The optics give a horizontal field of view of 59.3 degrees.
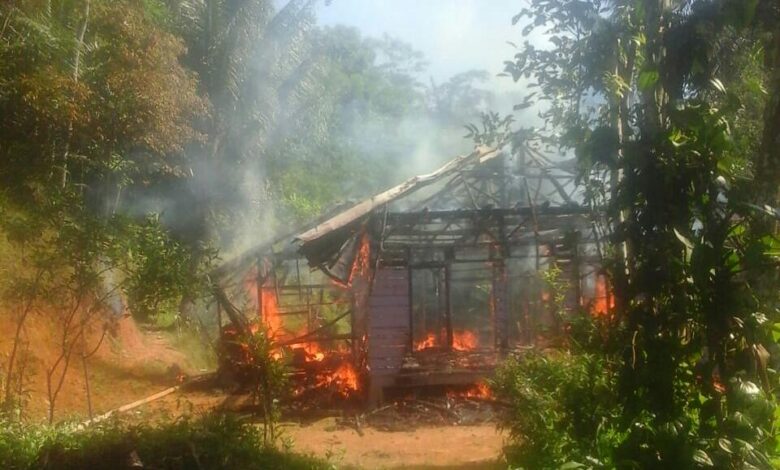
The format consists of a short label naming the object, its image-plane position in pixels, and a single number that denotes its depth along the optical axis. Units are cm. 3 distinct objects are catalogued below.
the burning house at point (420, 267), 1434
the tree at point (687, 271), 439
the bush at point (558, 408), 659
